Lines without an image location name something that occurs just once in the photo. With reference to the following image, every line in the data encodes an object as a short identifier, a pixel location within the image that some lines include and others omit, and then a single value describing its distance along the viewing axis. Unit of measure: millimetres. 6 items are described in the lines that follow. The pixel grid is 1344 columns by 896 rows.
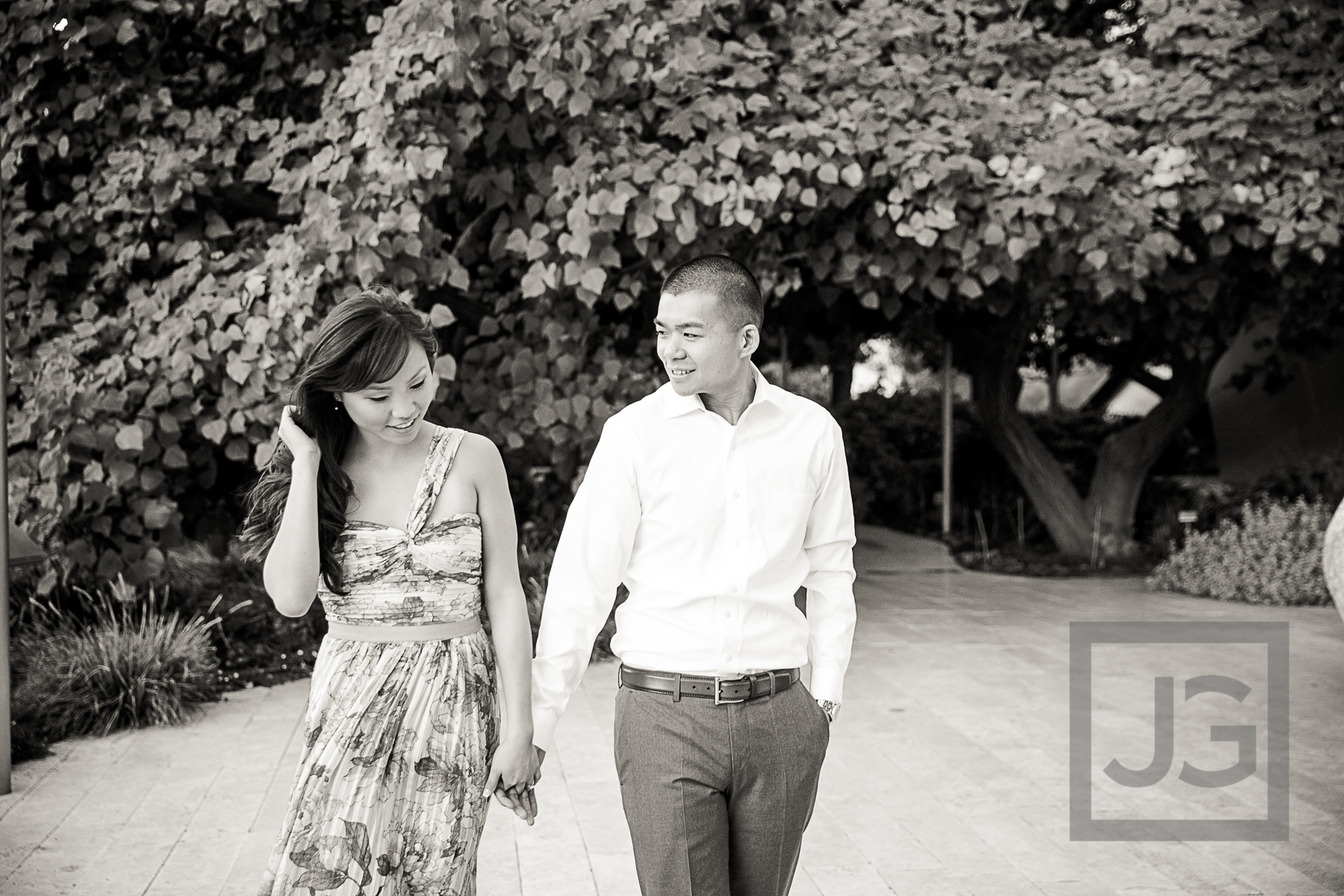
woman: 2436
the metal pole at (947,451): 14172
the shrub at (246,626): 6980
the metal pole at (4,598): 4691
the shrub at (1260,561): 9922
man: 2471
